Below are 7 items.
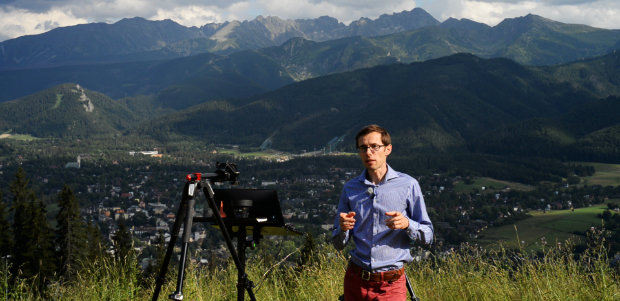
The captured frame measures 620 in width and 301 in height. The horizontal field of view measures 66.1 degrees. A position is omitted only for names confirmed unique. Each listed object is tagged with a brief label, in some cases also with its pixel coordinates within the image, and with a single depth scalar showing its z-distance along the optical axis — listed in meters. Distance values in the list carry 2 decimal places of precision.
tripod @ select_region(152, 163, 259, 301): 3.64
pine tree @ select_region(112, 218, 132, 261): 17.88
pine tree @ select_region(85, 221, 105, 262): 20.29
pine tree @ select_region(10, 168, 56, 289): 21.33
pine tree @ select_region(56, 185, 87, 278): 22.58
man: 3.82
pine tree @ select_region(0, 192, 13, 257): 21.20
